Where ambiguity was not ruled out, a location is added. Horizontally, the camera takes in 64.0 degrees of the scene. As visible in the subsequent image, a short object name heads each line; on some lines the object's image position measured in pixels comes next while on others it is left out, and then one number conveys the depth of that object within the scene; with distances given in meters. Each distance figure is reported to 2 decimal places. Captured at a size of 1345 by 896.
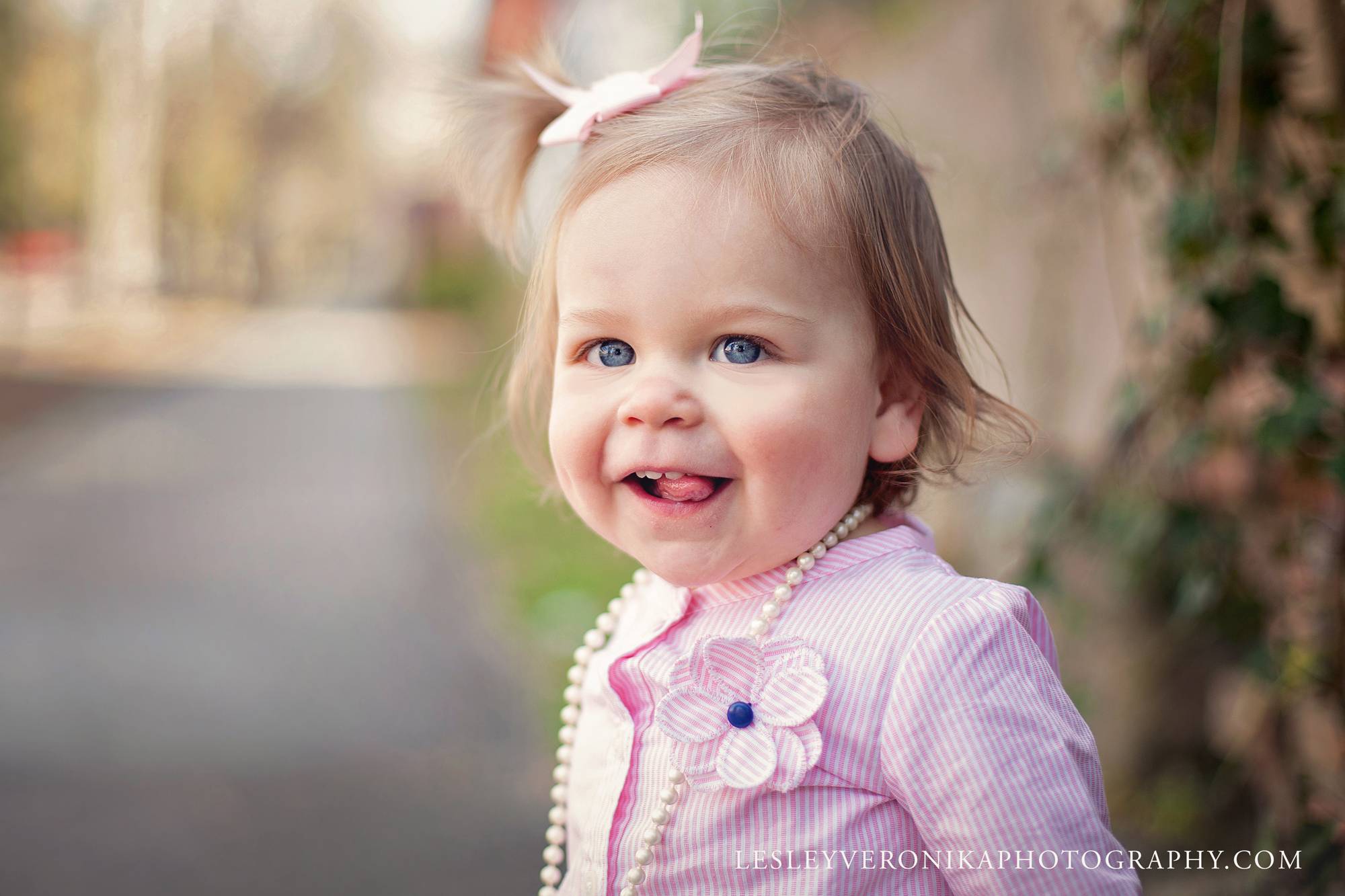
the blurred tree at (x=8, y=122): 14.60
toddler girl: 1.02
